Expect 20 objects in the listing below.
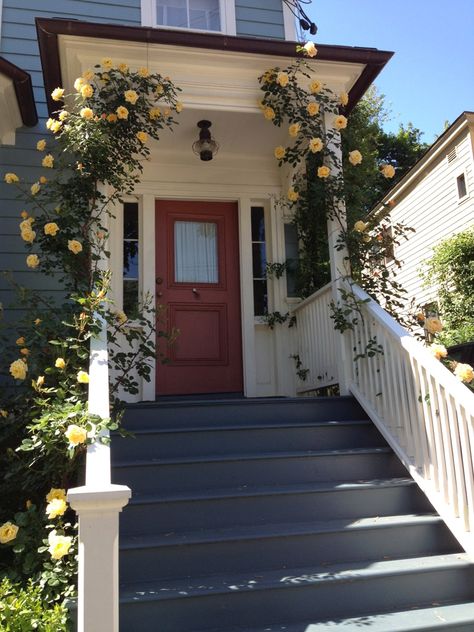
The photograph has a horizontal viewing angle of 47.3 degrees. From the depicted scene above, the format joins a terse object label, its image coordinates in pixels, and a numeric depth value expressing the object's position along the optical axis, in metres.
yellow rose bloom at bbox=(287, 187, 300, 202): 4.18
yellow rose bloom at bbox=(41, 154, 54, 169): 3.43
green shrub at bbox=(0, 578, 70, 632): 1.95
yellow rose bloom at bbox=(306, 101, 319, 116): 3.81
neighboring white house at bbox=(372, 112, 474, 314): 9.58
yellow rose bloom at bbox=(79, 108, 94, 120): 3.33
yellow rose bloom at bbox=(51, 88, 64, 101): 3.41
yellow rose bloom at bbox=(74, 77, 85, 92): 3.35
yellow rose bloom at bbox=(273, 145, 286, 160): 4.24
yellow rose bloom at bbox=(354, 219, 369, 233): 3.79
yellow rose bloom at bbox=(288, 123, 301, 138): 3.86
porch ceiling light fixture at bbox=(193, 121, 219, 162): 4.25
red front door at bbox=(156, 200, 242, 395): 4.62
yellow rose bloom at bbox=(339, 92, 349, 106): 3.89
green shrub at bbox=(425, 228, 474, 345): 8.70
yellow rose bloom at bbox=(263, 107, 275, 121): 3.89
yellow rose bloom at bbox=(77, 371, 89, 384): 2.47
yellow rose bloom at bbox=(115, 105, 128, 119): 3.44
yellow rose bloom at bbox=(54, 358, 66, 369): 2.61
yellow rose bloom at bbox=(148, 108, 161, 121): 3.68
